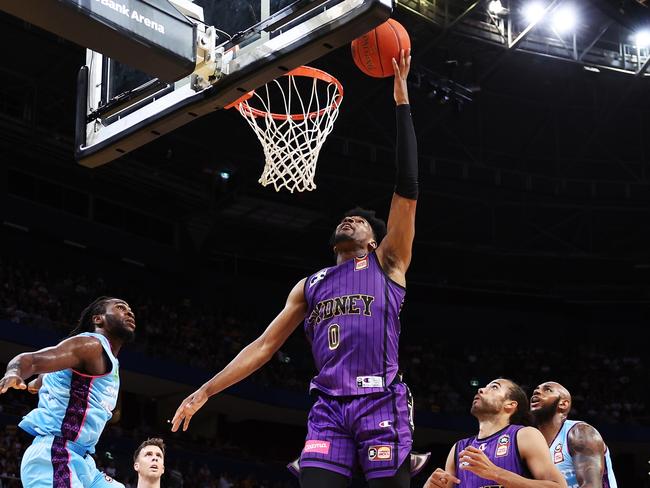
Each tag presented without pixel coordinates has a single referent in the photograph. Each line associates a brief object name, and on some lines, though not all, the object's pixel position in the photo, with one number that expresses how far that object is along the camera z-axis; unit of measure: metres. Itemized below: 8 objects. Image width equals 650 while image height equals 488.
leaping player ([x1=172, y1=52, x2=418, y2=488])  4.34
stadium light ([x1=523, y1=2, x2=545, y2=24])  18.70
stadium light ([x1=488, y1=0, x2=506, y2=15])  18.86
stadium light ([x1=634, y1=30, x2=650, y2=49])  19.69
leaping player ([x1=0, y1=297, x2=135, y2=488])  5.89
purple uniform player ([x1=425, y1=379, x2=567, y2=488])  4.99
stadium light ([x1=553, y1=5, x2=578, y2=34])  19.28
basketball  6.61
